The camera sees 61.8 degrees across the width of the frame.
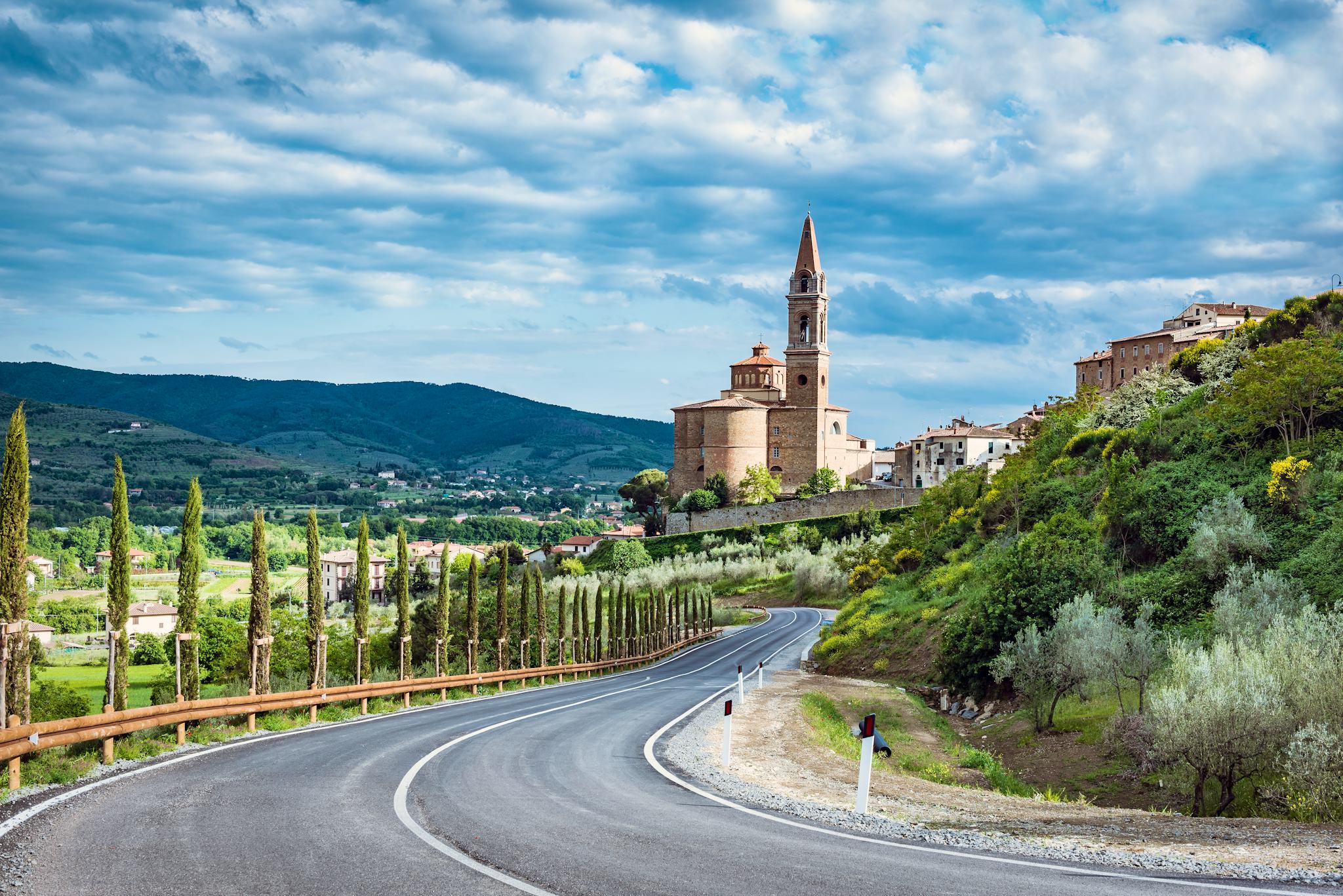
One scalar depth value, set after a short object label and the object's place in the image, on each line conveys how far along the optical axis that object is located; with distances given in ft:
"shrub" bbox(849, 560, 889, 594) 208.27
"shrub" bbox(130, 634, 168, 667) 262.88
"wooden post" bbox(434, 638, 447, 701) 91.86
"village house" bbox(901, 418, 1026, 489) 383.65
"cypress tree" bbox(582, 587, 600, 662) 148.46
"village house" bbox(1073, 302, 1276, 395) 316.95
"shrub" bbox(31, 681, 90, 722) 116.37
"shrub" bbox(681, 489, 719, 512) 388.16
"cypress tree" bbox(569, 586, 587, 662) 147.84
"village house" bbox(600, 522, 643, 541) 462.19
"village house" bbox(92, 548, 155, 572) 486.79
